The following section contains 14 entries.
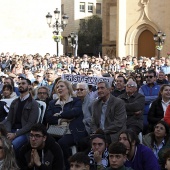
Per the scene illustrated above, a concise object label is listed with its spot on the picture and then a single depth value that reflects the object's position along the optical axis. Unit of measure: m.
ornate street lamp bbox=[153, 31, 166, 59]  42.22
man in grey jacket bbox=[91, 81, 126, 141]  11.26
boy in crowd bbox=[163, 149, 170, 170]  8.06
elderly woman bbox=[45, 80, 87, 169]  11.57
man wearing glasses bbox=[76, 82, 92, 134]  12.30
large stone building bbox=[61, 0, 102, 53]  83.19
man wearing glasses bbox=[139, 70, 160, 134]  14.99
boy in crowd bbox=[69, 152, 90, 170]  8.17
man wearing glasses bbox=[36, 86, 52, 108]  13.72
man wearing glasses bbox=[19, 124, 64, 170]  9.43
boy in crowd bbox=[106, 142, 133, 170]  8.19
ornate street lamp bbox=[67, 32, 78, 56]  46.28
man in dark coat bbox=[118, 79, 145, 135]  12.56
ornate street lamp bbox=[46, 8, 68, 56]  31.30
